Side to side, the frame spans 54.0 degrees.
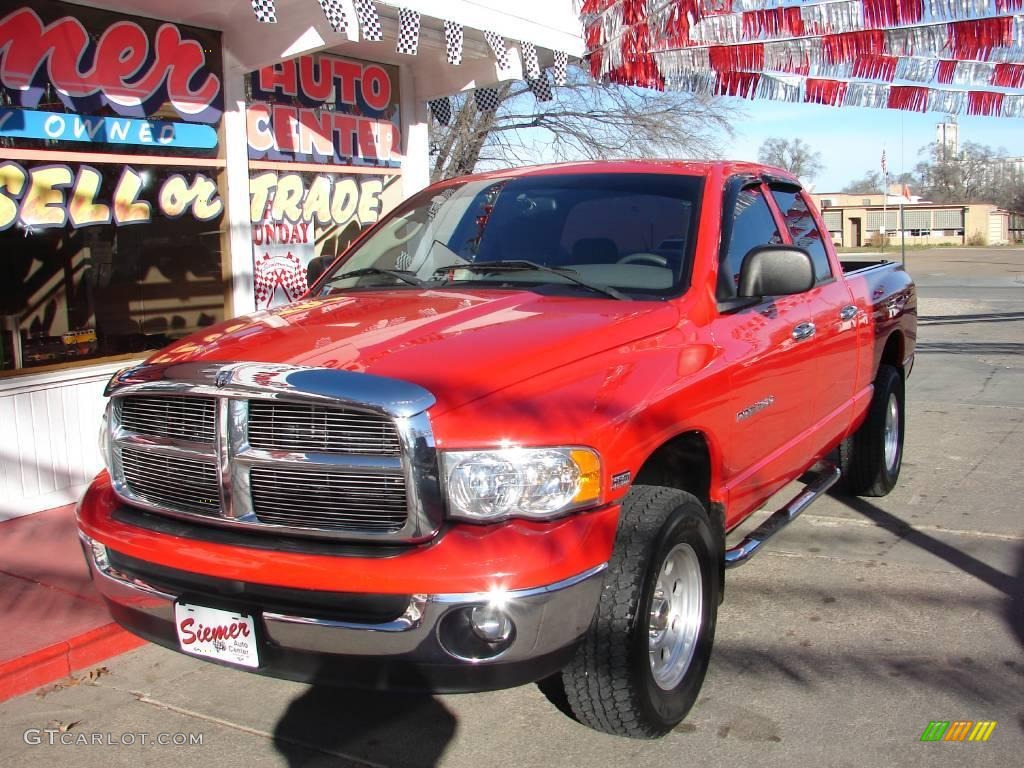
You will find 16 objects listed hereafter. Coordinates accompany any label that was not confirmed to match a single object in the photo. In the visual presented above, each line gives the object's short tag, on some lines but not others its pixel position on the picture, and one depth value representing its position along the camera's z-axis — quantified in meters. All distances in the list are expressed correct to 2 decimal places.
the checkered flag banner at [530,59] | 8.55
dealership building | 6.27
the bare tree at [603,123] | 17.39
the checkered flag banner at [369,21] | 6.66
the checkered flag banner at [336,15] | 6.53
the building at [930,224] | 66.88
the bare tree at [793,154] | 67.88
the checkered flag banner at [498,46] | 8.02
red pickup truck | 2.80
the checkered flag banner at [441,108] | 10.76
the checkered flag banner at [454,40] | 7.50
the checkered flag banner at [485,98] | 10.08
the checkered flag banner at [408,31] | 7.17
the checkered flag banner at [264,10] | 6.15
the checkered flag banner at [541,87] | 9.55
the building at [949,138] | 94.31
